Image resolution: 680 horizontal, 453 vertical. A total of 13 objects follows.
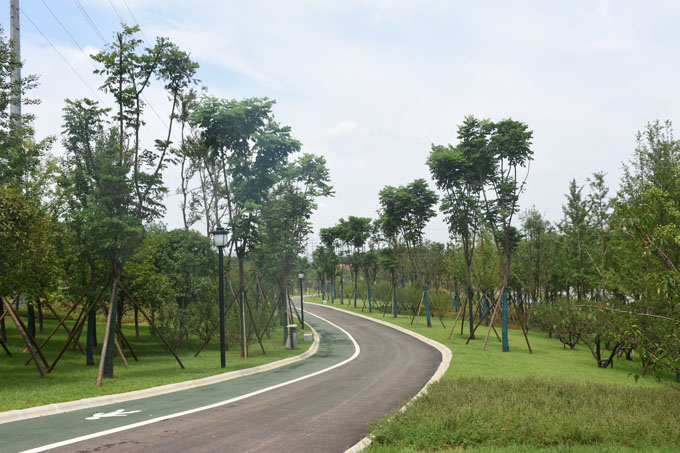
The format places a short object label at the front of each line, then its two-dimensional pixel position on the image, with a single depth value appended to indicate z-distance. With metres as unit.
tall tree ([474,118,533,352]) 24.44
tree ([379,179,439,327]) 36.97
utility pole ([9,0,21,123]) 25.16
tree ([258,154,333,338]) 29.76
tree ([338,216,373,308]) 52.53
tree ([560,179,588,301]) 31.51
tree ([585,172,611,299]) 29.58
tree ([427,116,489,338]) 26.23
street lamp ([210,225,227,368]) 17.33
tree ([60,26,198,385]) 15.54
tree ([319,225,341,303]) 56.22
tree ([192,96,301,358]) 22.53
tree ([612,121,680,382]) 7.80
